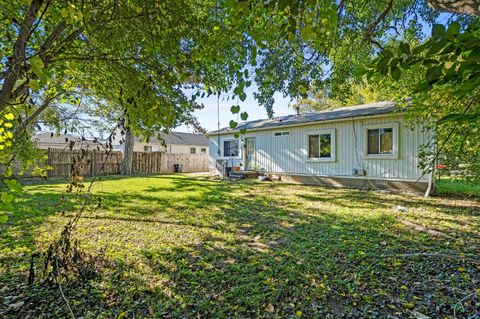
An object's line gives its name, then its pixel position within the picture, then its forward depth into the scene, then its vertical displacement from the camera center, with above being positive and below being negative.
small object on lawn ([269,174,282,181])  12.84 -0.65
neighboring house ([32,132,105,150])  23.62 +1.92
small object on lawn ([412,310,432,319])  2.14 -1.27
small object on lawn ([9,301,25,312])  2.27 -1.31
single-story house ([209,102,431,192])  8.84 +0.72
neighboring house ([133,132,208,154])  26.00 +2.03
